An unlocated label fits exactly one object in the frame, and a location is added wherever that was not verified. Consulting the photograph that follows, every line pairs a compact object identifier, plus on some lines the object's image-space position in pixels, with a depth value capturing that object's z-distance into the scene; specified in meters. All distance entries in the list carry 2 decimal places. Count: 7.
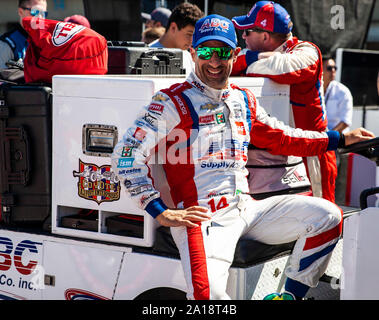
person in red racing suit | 7.22
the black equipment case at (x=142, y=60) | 7.73
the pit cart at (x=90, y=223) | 5.82
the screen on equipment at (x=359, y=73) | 16.27
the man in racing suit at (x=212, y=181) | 5.45
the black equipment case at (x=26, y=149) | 6.34
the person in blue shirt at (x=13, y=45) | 9.00
